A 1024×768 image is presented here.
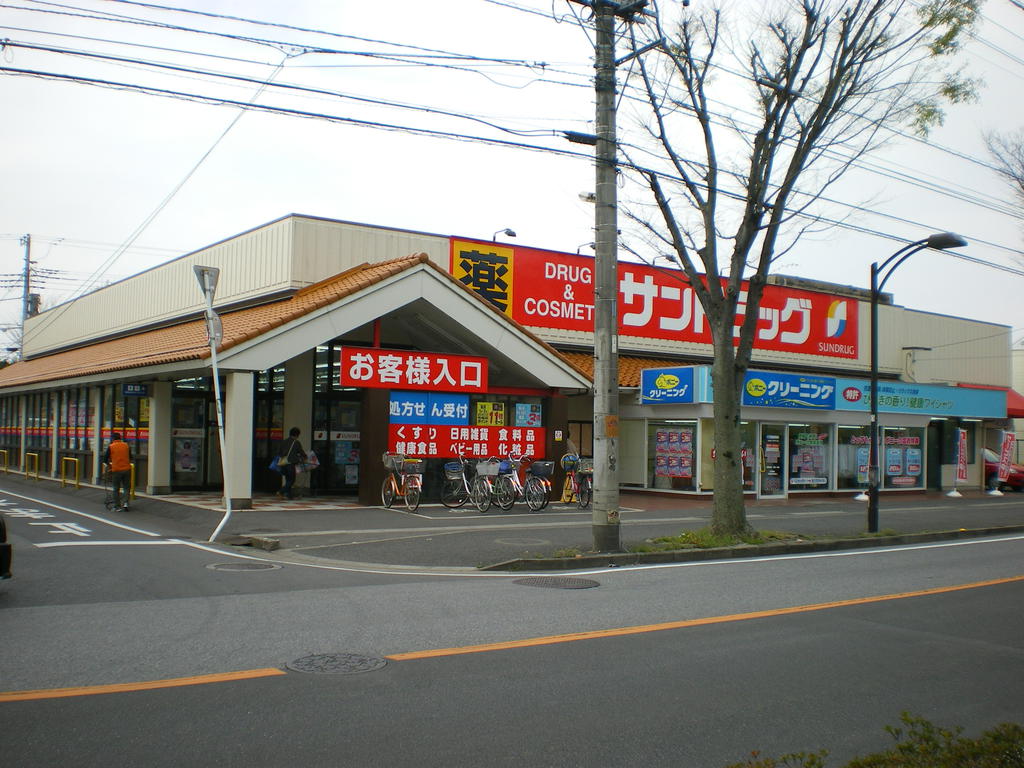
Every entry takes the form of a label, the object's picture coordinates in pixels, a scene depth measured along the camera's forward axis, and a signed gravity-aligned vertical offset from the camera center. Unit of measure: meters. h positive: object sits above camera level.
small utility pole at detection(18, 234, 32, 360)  56.59 +8.31
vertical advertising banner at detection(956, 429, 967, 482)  30.72 -1.09
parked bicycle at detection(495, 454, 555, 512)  20.36 -1.60
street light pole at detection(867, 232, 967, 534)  17.08 +0.73
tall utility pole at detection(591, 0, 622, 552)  13.21 +1.81
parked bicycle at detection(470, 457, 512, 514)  19.81 -1.51
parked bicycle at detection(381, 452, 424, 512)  18.98 -1.40
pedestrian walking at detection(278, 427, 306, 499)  20.97 -1.00
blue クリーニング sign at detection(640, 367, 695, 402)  24.86 +1.02
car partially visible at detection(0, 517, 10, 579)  8.73 -1.47
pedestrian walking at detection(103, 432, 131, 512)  17.94 -1.08
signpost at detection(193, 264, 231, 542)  15.13 +1.58
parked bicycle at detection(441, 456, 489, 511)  20.16 -1.56
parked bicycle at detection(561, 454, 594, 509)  21.52 -1.45
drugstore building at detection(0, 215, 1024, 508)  20.03 +1.02
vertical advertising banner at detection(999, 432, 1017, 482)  31.23 -1.08
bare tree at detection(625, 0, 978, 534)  14.73 +4.49
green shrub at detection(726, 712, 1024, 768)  4.09 -1.58
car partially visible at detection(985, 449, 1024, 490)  33.78 -2.02
